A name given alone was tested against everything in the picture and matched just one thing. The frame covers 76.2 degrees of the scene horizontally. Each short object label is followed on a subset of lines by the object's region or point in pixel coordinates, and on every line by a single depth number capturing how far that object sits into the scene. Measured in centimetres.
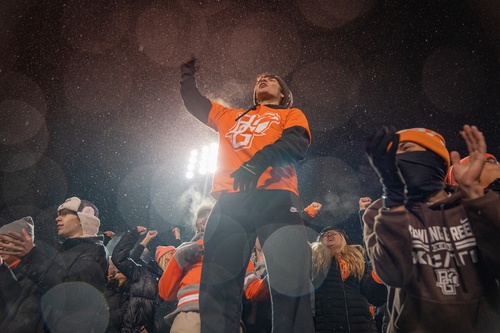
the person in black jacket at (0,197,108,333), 299
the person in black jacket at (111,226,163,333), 502
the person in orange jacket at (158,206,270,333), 297
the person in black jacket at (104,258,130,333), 494
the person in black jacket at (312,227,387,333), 340
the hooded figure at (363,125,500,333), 144
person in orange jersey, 169
